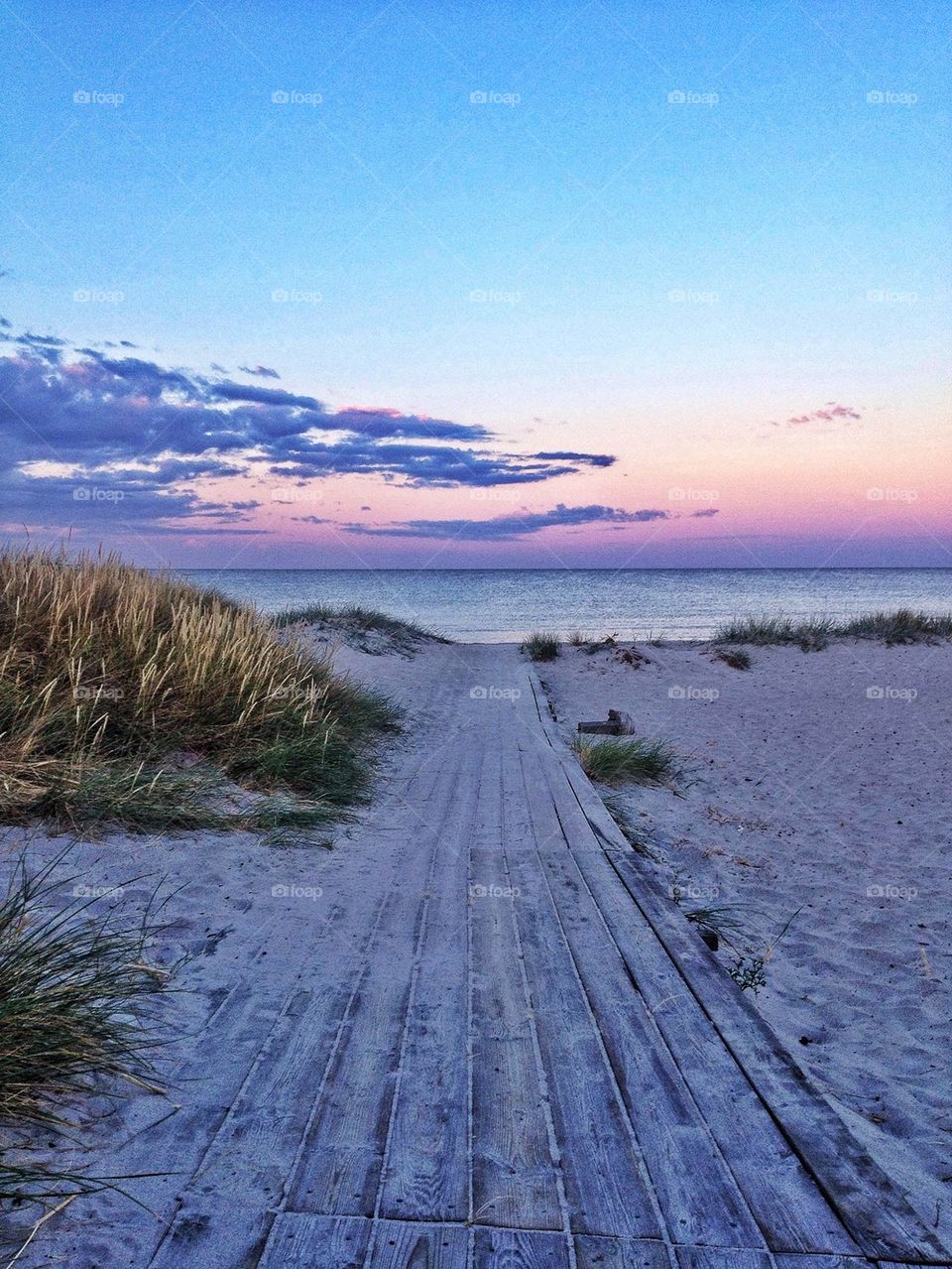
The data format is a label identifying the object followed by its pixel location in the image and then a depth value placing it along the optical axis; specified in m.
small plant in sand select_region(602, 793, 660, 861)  6.11
